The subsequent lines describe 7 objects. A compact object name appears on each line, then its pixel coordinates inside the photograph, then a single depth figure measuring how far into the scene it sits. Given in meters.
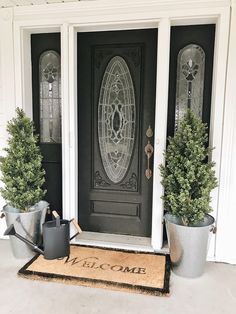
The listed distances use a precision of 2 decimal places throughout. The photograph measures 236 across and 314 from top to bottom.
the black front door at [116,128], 2.69
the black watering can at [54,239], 2.38
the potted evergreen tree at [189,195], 2.19
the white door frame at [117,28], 2.35
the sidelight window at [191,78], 2.57
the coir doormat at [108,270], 2.14
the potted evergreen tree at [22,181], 2.44
